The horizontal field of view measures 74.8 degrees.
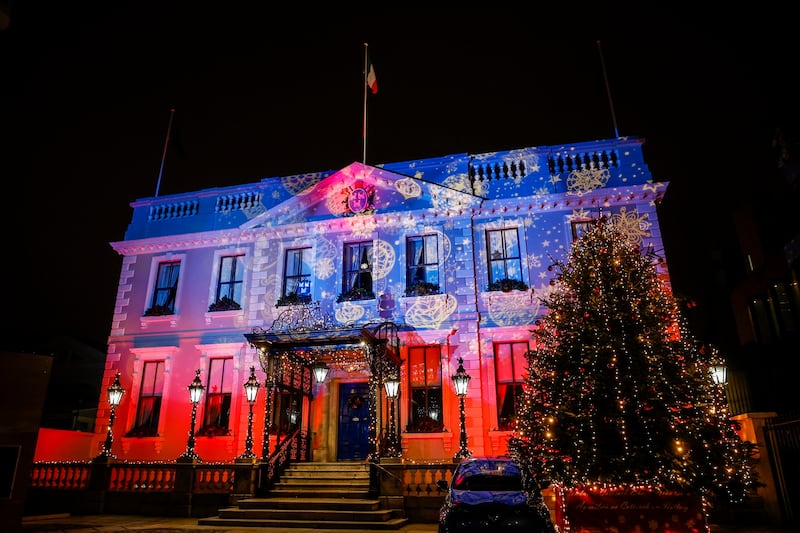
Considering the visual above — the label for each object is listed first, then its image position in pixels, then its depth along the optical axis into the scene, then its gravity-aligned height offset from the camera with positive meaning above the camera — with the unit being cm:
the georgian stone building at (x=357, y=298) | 1641 +470
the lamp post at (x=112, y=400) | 1551 +121
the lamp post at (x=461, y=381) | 1392 +145
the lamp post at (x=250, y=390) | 1473 +138
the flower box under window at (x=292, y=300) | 1831 +468
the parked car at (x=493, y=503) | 862 -105
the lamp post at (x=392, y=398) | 1419 +114
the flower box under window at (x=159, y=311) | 1928 +459
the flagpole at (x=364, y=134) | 2002 +1153
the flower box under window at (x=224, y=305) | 1881 +464
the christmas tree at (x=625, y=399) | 1040 +76
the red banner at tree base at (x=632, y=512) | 969 -135
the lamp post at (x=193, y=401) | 1481 +111
